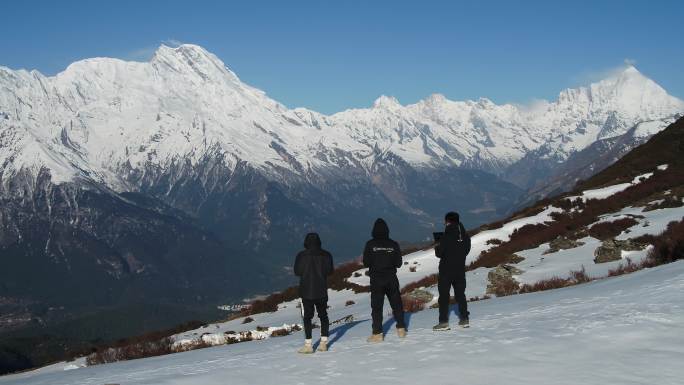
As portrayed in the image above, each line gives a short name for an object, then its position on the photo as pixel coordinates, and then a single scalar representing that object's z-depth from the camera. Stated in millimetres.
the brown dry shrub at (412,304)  23531
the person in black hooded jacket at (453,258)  15977
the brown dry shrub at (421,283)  30303
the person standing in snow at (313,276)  15570
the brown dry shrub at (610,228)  29453
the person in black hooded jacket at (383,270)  15500
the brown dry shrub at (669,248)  20312
